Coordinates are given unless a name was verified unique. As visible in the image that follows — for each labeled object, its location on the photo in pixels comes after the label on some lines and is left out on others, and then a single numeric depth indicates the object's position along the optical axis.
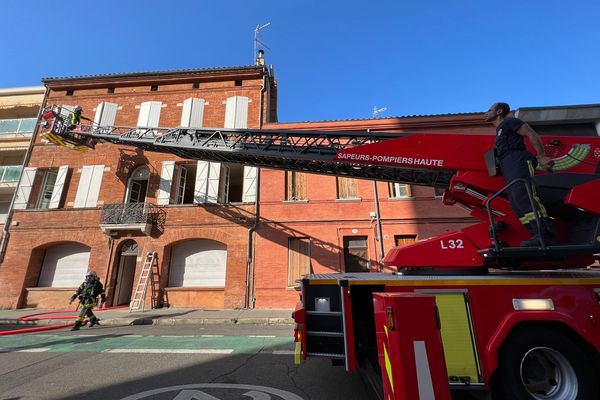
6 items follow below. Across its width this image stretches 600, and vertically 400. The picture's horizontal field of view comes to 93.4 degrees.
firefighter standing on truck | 3.31
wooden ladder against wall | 12.12
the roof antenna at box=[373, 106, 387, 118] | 19.91
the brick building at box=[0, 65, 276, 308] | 13.32
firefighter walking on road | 8.97
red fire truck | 1.98
